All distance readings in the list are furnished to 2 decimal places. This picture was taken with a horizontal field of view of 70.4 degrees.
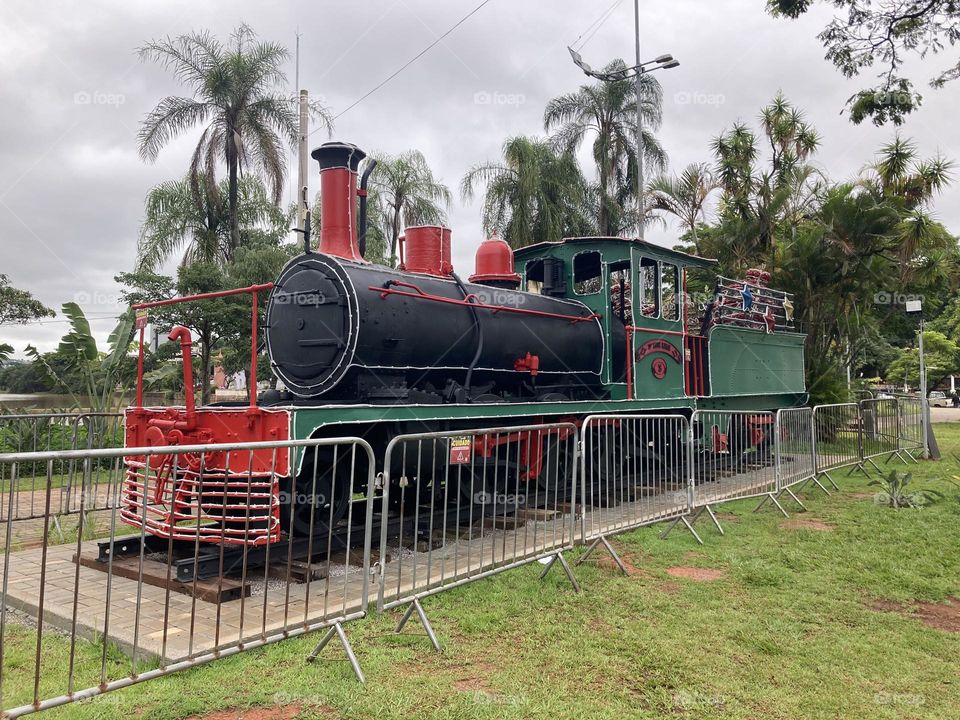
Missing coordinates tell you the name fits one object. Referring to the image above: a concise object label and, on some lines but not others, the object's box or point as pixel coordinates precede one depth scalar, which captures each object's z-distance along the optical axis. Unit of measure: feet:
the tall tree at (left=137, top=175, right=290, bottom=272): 62.18
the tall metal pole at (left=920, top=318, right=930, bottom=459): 42.06
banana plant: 28.09
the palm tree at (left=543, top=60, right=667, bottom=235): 77.71
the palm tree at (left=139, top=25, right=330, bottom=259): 59.47
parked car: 161.50
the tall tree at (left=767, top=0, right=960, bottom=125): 32.91
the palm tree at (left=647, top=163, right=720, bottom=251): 67.97
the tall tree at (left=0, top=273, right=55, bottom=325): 67.56
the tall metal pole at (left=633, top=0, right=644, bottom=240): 60.92
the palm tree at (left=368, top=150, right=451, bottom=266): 86.99
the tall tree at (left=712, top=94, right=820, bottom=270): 56.85
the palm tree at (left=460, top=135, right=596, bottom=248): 76.48
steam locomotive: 18.90
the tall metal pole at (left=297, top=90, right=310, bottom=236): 43.37
